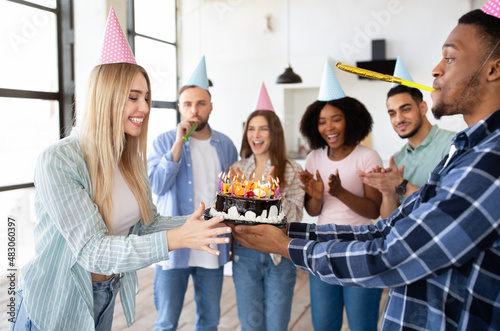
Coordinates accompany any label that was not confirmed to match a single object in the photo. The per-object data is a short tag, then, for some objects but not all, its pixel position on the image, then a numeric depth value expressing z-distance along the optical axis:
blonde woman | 1.28
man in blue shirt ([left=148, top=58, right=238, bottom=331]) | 2.21
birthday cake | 1.56
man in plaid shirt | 0.93
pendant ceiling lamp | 5.23
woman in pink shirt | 1.96
